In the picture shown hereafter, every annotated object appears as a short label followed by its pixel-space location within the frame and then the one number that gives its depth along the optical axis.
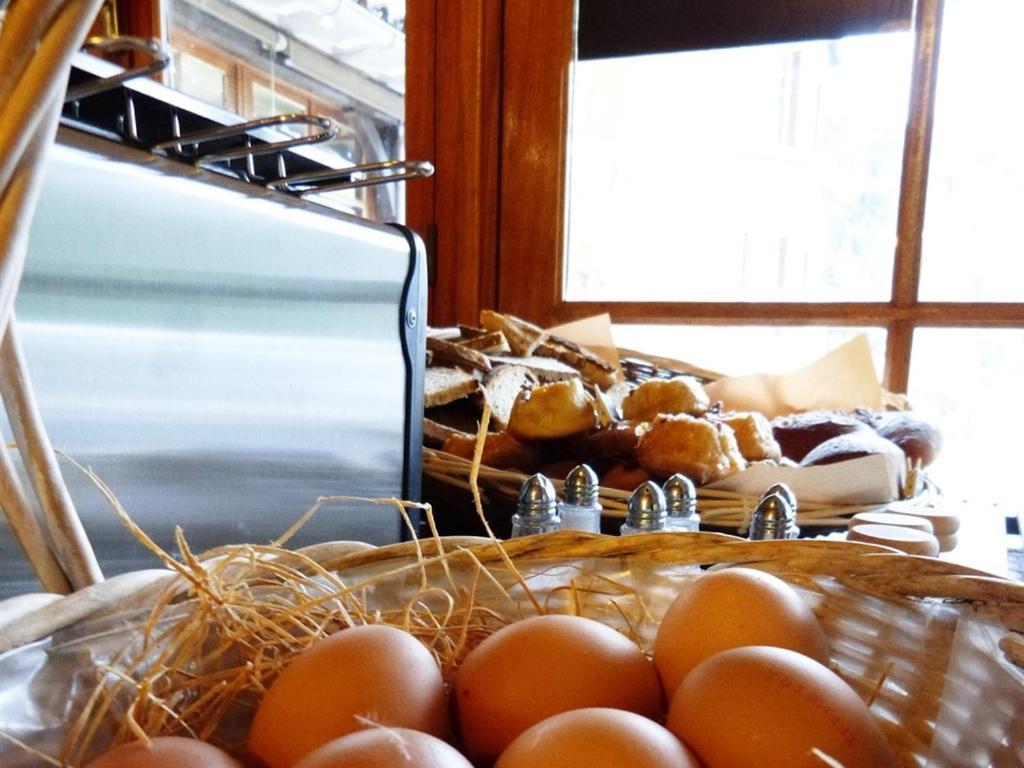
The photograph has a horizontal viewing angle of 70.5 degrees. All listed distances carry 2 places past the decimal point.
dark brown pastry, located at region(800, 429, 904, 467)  0.71
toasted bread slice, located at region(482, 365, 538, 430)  0.89
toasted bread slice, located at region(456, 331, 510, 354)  1.07
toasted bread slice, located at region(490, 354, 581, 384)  1.00
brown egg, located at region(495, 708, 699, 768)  0.20
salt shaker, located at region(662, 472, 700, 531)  0.56
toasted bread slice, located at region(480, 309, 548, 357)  1.13
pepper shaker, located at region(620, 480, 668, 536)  0.51
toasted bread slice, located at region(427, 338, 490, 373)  0.90
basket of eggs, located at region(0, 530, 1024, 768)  0.22
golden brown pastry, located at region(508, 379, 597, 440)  0.76
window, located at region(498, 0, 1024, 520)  1.33
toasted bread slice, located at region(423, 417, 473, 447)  0.78
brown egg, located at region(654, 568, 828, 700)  0.28
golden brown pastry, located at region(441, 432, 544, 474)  0.76
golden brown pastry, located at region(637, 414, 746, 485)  0.70
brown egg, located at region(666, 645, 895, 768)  0.22
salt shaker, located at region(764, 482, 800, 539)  0.52
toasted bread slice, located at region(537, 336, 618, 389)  1.11
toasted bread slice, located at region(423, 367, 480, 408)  0.81
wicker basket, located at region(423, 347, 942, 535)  0.67
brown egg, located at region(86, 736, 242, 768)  0.21
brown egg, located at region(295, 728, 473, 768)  0.19
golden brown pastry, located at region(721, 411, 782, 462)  0.80
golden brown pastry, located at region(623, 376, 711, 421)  0.85
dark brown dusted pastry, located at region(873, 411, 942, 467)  0.86
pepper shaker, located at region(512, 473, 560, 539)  0.53
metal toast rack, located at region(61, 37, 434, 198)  0.34
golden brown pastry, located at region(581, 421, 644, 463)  0.76
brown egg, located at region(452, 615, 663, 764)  0.26
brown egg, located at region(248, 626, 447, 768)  0.24
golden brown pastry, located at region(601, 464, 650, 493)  0.73
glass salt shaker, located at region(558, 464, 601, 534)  0.57
